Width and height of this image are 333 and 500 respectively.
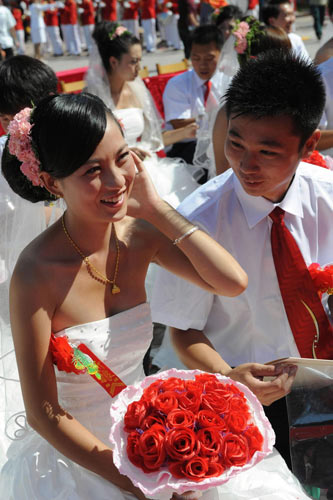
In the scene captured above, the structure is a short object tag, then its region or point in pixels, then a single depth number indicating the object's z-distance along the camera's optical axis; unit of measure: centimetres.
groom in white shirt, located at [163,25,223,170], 560
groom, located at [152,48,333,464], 207
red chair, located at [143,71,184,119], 772
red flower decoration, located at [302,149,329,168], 293
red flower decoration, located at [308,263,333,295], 218
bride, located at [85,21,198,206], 541
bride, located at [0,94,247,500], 173
